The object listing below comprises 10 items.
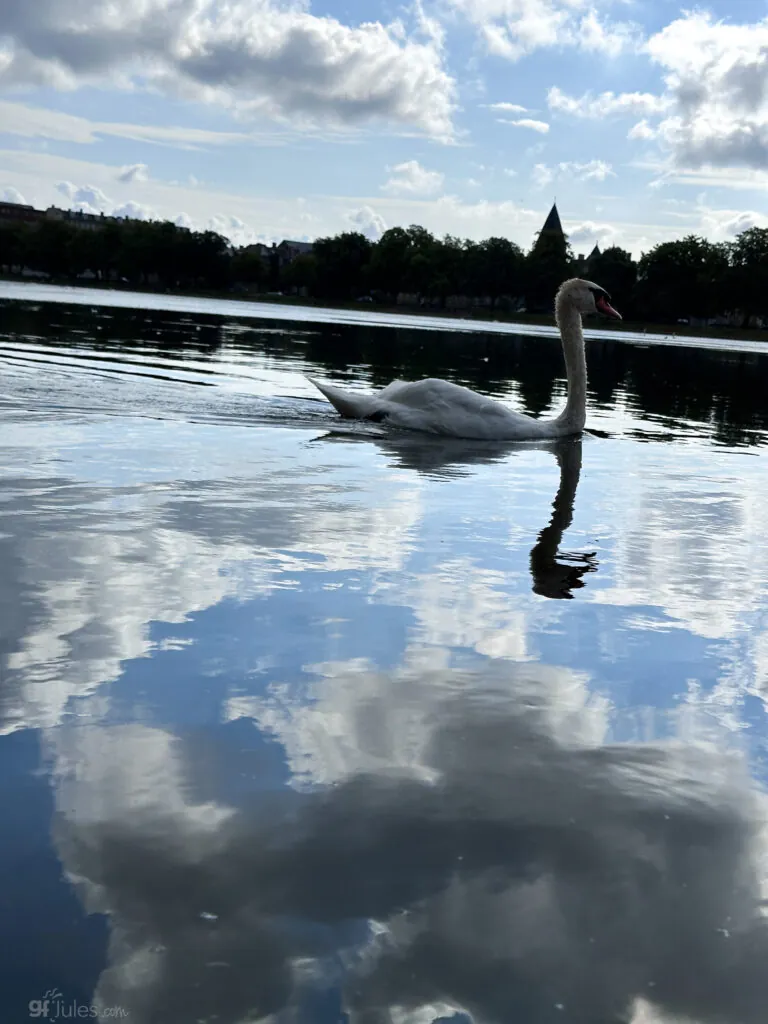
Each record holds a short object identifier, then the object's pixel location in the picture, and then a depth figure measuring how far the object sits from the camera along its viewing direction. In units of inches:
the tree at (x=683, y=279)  5329.7
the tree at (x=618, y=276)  5679.1
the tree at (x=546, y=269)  5669.3
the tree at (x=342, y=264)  6112.2
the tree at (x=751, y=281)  5083.7
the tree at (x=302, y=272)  6486.2
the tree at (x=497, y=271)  5669.3
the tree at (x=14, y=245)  6412.4
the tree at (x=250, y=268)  6766.7
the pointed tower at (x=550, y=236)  5930.1
